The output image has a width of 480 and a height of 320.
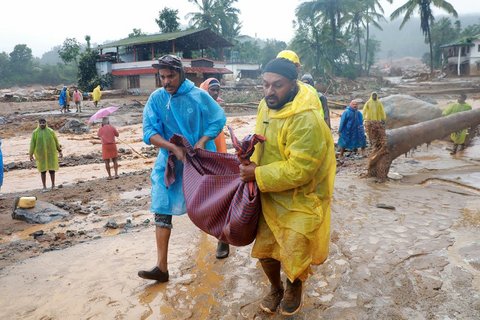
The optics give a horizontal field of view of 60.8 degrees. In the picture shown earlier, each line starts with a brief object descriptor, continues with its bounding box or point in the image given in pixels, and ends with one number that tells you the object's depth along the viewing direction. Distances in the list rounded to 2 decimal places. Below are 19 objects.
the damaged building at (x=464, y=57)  38.62
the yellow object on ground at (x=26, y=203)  5.97
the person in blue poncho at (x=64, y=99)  21.40
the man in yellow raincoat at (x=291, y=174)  2.19
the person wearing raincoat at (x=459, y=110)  9.60
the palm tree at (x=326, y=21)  37.28
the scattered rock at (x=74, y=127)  16.82
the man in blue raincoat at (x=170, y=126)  3.11
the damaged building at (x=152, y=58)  30.58
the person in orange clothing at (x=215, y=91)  4.73
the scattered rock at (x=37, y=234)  4.95
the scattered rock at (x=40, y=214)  5.79
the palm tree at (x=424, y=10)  38.28
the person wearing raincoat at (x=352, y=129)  9.51
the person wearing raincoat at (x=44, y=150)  8.05
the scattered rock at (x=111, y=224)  5.12
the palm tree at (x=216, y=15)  41.31
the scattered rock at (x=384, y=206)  4.86
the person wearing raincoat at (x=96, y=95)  23.33
